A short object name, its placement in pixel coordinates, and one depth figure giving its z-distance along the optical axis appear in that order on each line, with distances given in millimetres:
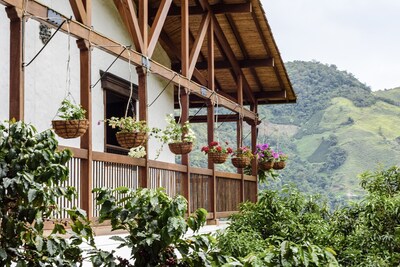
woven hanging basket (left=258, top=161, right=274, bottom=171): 20141
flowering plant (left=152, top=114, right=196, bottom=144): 13265
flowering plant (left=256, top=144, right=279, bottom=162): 20031
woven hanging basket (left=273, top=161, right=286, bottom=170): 20281
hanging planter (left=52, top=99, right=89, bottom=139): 9602
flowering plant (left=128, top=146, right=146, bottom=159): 11719
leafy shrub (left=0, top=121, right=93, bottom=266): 6012
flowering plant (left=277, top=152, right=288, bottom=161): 20172
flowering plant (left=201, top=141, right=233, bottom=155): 15461
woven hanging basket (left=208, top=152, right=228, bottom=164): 15469
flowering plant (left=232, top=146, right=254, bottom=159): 17266
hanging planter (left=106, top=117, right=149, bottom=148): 11289
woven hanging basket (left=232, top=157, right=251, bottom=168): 17234
